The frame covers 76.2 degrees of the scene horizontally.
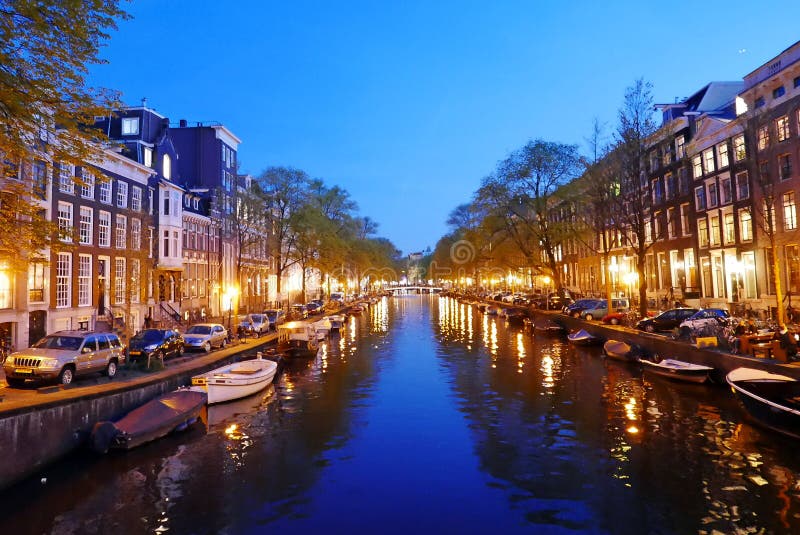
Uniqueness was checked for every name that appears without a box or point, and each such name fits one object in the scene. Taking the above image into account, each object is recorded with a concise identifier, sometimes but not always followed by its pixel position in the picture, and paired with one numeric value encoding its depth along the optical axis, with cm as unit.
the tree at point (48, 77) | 1234
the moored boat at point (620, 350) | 3202
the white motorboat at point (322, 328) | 4806
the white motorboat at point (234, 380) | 2230
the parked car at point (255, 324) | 4319
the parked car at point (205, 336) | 3228
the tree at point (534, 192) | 5700
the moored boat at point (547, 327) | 4978
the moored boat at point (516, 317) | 6303
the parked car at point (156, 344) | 2636
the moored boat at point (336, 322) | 5469
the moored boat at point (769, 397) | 1630
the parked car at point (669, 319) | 3497
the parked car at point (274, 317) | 5051
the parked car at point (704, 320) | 3008
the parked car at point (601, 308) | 4891
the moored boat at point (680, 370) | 2450
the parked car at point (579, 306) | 5138
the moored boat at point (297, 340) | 3591
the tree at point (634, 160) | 3891
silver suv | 1852
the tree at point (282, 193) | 5938
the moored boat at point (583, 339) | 4059
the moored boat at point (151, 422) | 1591
